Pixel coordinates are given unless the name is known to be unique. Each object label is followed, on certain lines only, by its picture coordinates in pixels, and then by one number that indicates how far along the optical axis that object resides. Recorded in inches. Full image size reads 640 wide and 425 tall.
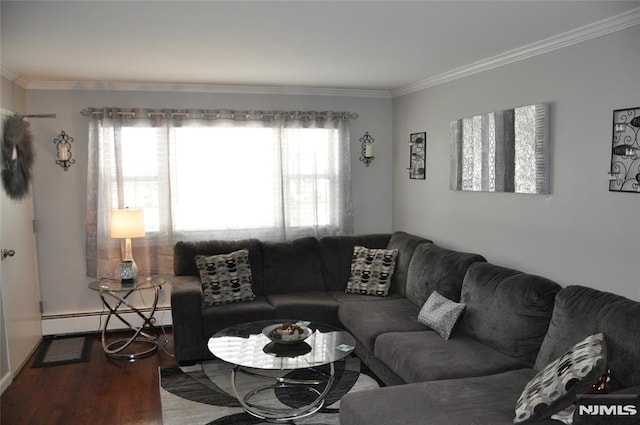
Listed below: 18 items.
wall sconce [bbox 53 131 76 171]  191.8
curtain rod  193.3
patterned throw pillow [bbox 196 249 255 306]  176.9
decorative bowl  134.3
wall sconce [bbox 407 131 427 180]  203.8
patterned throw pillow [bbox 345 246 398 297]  188.1
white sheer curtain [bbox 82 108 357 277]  195.9
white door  152.9
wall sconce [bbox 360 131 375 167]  225.4
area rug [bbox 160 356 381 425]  131.3
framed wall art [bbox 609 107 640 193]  111.3
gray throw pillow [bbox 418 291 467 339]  138.5
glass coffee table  126.7
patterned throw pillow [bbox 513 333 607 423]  82.5
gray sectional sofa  97.7
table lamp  179.2
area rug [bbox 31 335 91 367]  171.9
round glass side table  174.4
